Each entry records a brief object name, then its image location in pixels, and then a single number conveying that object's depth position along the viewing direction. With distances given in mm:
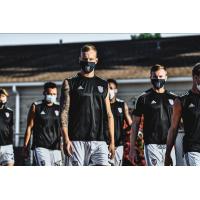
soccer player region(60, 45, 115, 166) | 10961
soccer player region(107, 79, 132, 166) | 12047
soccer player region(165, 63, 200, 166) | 11008
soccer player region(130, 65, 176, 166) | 11578
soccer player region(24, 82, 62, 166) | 12117
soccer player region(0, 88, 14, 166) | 11934
